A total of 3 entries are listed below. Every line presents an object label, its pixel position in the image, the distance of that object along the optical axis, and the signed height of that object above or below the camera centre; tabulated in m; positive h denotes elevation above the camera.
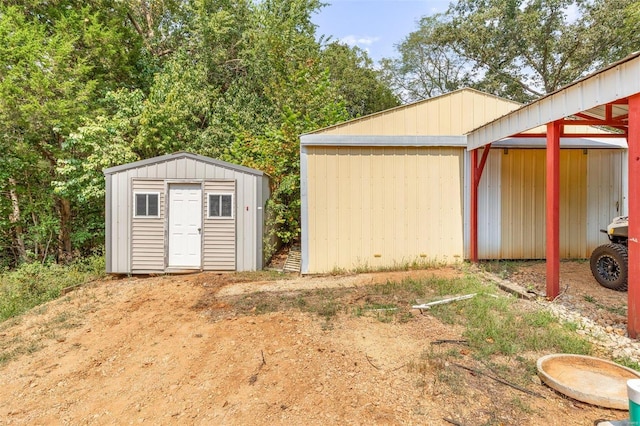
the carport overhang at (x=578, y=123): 2.96 +1.22
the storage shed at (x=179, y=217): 6.35 -0.04
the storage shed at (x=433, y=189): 6.20 +0.51
